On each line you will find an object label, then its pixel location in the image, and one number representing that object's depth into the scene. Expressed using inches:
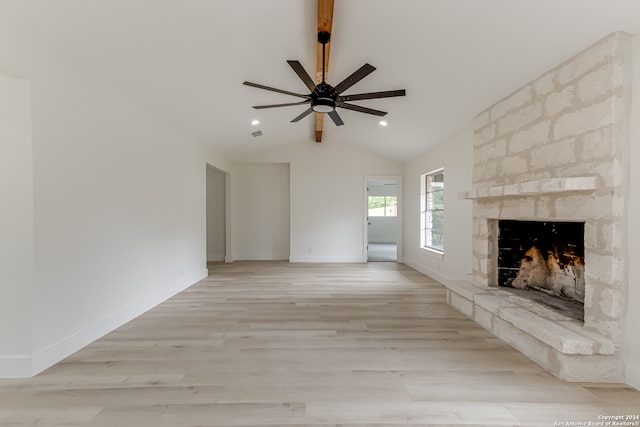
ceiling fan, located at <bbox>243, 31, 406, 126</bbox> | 97.3
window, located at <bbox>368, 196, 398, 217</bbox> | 447.8
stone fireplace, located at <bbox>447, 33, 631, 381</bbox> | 76.0
